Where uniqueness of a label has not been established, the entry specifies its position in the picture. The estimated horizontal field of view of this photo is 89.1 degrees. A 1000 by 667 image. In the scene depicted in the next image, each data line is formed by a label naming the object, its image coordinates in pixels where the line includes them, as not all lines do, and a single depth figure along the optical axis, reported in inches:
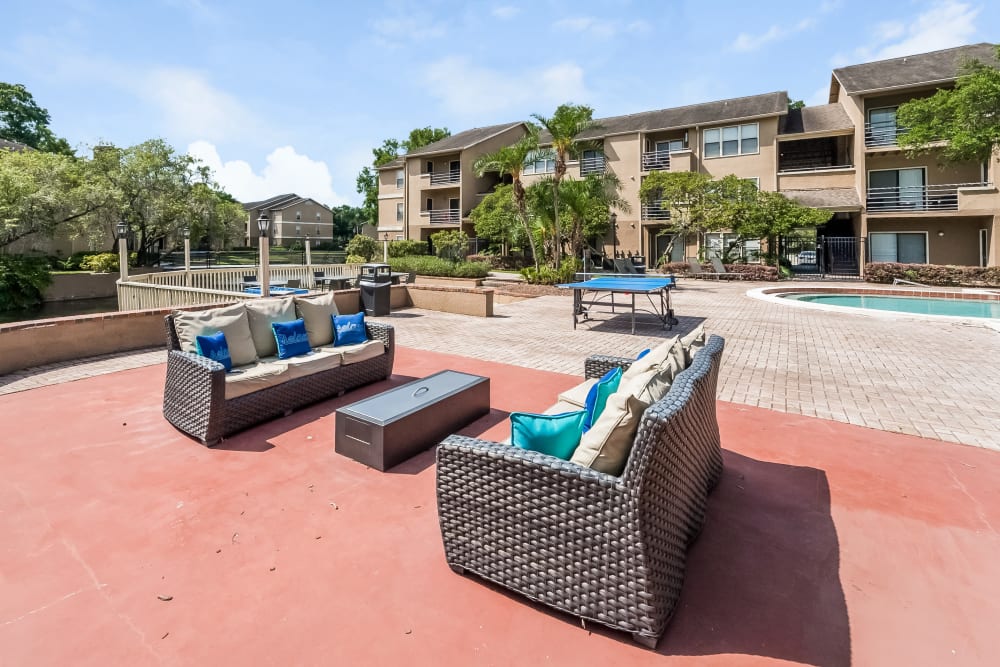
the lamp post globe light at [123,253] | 504.5
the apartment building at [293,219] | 2310.5
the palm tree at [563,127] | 778.8
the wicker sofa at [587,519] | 88.1
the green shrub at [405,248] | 1272.1
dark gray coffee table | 159.2
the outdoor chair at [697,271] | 943.7
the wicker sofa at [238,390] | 173.6
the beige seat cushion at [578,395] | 152.7
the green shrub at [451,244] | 1175.0
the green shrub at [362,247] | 1074.1
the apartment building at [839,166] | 906.7
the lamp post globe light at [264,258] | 403.9
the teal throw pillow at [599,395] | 126.3
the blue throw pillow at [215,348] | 188.7
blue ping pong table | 394.6
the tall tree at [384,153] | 2018.9
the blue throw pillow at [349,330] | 243.3
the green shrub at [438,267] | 832.3
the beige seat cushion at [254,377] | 181.2
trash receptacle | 478.6
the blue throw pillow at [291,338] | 219.0
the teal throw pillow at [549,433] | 110.2
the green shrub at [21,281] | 737.6
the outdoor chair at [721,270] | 909.2
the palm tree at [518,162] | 826.2
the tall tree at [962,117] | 697.0
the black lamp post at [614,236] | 1089.9
